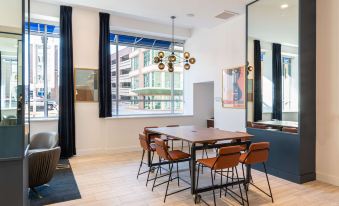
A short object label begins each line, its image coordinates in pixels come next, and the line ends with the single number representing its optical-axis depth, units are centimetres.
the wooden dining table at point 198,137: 332
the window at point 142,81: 714
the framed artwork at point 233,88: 562
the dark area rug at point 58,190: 333
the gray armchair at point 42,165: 334
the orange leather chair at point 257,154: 321
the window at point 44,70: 601
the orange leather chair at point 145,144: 410
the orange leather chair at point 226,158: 302
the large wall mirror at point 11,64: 249
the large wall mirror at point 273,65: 427
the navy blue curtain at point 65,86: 568
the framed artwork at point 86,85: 594
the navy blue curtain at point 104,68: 613
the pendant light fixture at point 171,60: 489
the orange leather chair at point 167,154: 348
